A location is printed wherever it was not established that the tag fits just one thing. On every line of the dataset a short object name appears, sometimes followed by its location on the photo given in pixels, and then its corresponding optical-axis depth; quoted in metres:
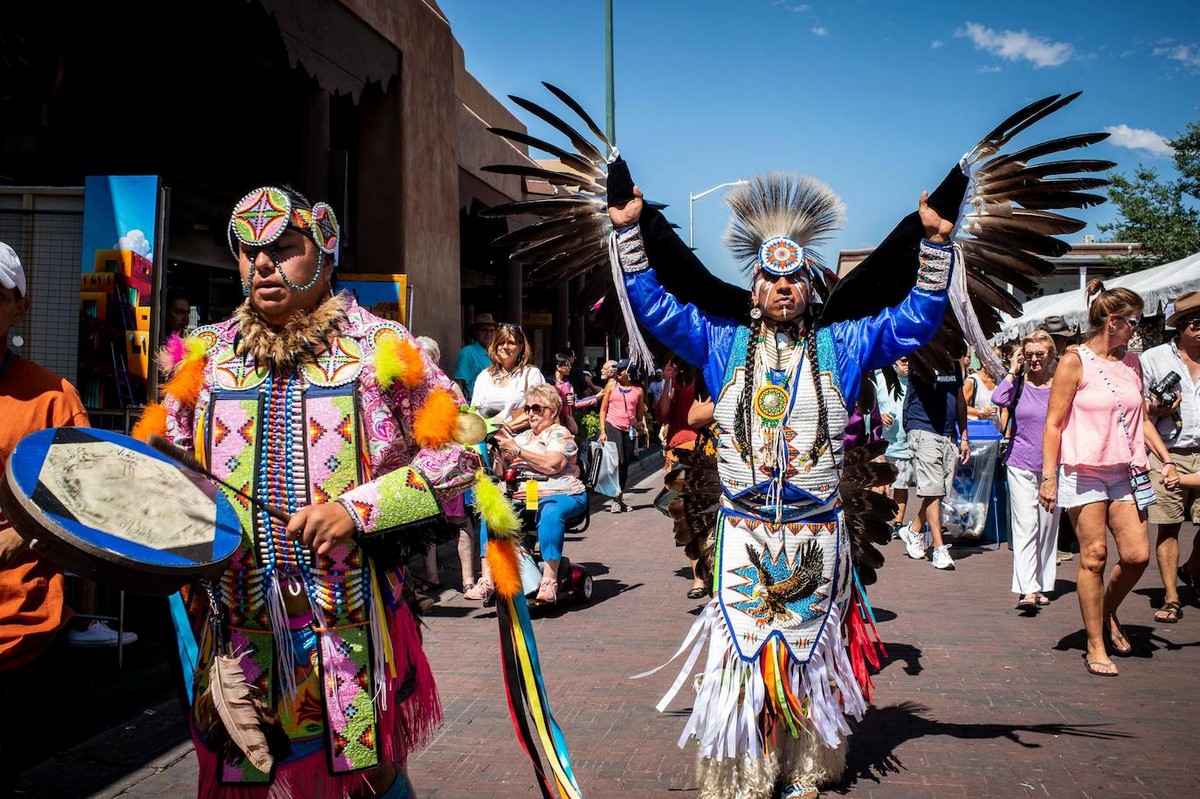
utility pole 18.36
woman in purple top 7.57
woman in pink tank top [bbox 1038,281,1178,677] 5.88
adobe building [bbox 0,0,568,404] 6.43
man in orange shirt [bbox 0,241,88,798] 3.04
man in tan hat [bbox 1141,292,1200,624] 6.98
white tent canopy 12.79
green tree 35.97
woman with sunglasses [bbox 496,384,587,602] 7.61
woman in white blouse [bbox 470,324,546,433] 8.41
